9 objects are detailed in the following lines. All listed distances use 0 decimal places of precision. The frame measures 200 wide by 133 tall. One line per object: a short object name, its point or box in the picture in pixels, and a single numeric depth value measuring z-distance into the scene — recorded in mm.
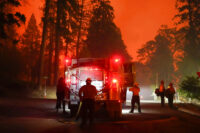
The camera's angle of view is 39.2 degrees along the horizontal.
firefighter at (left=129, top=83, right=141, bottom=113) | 16703
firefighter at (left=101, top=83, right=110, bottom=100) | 13489
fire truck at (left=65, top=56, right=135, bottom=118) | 13266
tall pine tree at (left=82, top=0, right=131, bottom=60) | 46844
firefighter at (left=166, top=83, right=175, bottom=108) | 20938
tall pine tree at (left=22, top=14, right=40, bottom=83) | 64562
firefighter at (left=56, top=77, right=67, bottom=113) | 15214
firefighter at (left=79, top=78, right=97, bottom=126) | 11234
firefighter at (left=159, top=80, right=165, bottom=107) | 22000
